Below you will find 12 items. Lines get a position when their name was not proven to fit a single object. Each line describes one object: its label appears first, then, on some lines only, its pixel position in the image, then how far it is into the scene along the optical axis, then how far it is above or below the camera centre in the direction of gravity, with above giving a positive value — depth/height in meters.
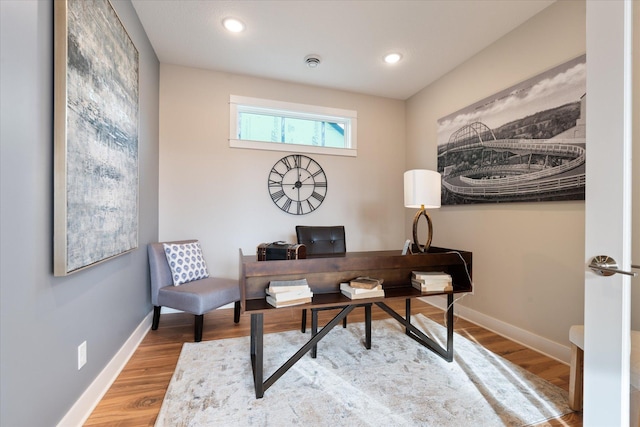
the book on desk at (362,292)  1.70 -0.52
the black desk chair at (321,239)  2.56 -0.28
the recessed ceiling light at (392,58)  2.82 +1.63
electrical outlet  1.43 -0.78
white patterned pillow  2.57 -0.51
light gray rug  1.45 -1.11
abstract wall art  1.22 +0.41
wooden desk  1.60 -0.47
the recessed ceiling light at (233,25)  2.31 +1.63
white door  0.82 +0.03
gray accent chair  2.31 -0.73
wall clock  3.39 +0.34
